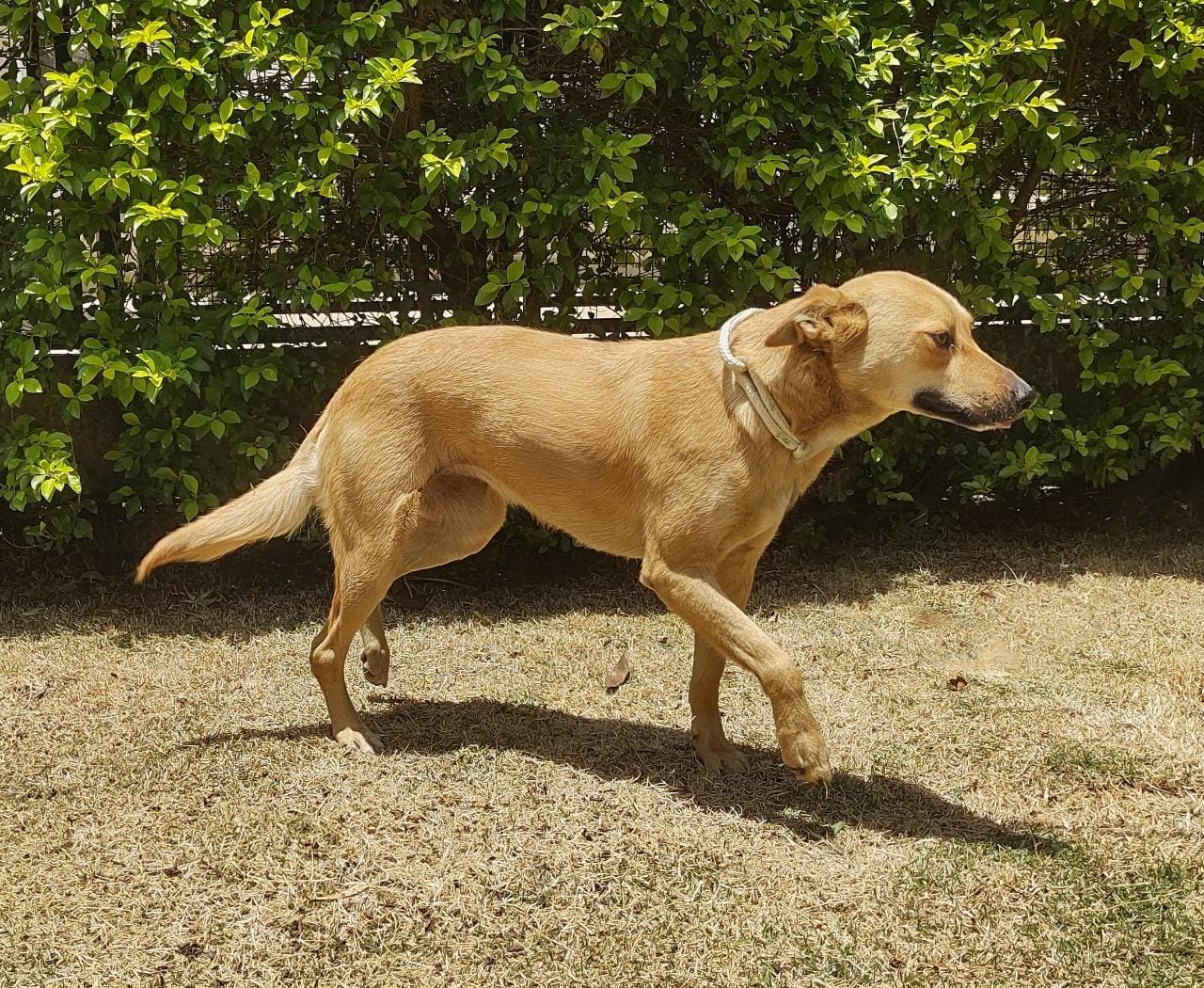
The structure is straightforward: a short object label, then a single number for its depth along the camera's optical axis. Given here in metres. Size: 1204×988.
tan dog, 3.60
